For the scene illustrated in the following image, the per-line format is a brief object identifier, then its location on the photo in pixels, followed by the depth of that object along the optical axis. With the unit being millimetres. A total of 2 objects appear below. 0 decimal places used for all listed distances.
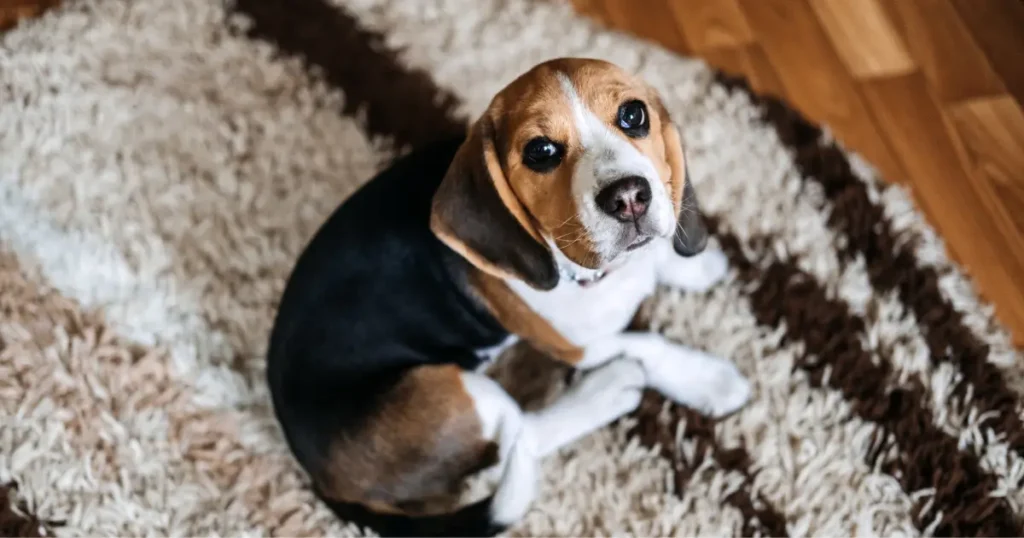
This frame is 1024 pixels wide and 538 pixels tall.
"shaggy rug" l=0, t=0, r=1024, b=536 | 861
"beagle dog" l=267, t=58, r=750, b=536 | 724
